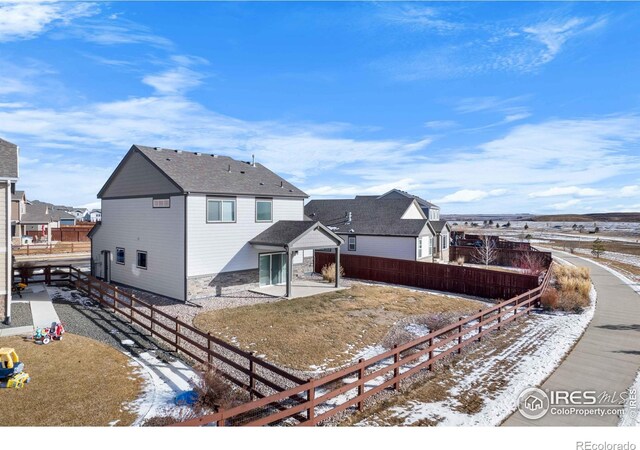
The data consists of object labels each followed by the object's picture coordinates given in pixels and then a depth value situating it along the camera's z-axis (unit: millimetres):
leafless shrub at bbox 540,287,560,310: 18250
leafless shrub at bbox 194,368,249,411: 8562
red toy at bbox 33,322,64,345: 12602
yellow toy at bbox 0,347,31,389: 9328
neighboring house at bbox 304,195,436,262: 29688
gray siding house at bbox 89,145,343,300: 19516
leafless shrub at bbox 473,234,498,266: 33669
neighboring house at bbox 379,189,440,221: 46656
